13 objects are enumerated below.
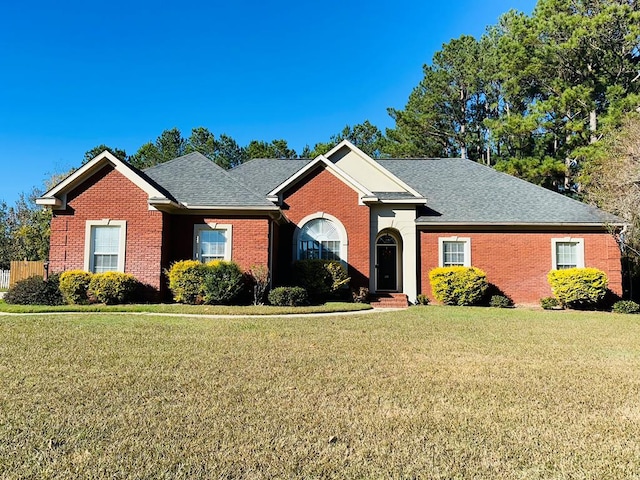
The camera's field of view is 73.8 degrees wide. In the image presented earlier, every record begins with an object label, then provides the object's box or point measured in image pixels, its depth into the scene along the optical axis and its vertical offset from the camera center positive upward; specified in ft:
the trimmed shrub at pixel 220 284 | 45.80 -1.55
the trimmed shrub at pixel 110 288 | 44.45 -1.98
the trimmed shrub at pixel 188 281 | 46.19 -1.26
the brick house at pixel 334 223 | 47.34 +5.86
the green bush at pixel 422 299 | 56.34 -3.80
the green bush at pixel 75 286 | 44.50 -1.79
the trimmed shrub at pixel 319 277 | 51.80 -0.86
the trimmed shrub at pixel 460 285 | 54.08 -1.82
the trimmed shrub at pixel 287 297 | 47.44 -3.02
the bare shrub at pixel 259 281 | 48.34 -1.30
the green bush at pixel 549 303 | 53.78 -4.05
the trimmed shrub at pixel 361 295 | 53.21 -3.12
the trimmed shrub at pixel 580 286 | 52.21 -1.79
